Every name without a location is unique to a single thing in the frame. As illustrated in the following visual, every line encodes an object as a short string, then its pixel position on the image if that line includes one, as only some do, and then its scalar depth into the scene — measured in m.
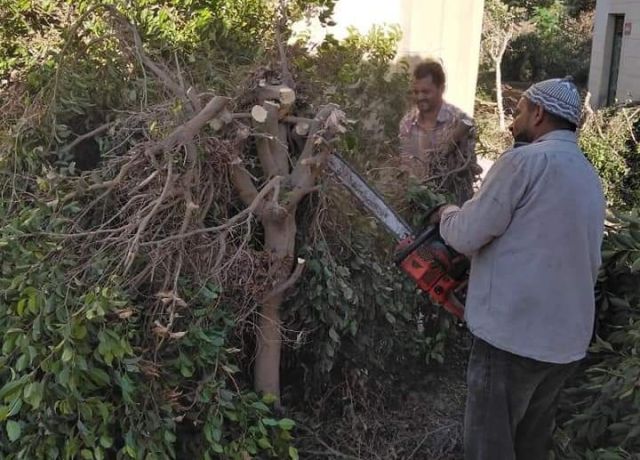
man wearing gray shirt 2.50
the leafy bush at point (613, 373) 2.74
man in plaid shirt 4.09
